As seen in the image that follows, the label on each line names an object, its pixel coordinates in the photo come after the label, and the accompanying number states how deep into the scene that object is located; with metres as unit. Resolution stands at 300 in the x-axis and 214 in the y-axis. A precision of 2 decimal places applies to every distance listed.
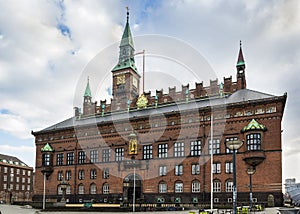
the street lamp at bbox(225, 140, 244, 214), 20.56
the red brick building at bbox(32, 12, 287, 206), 46.69
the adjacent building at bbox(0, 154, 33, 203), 94.82
